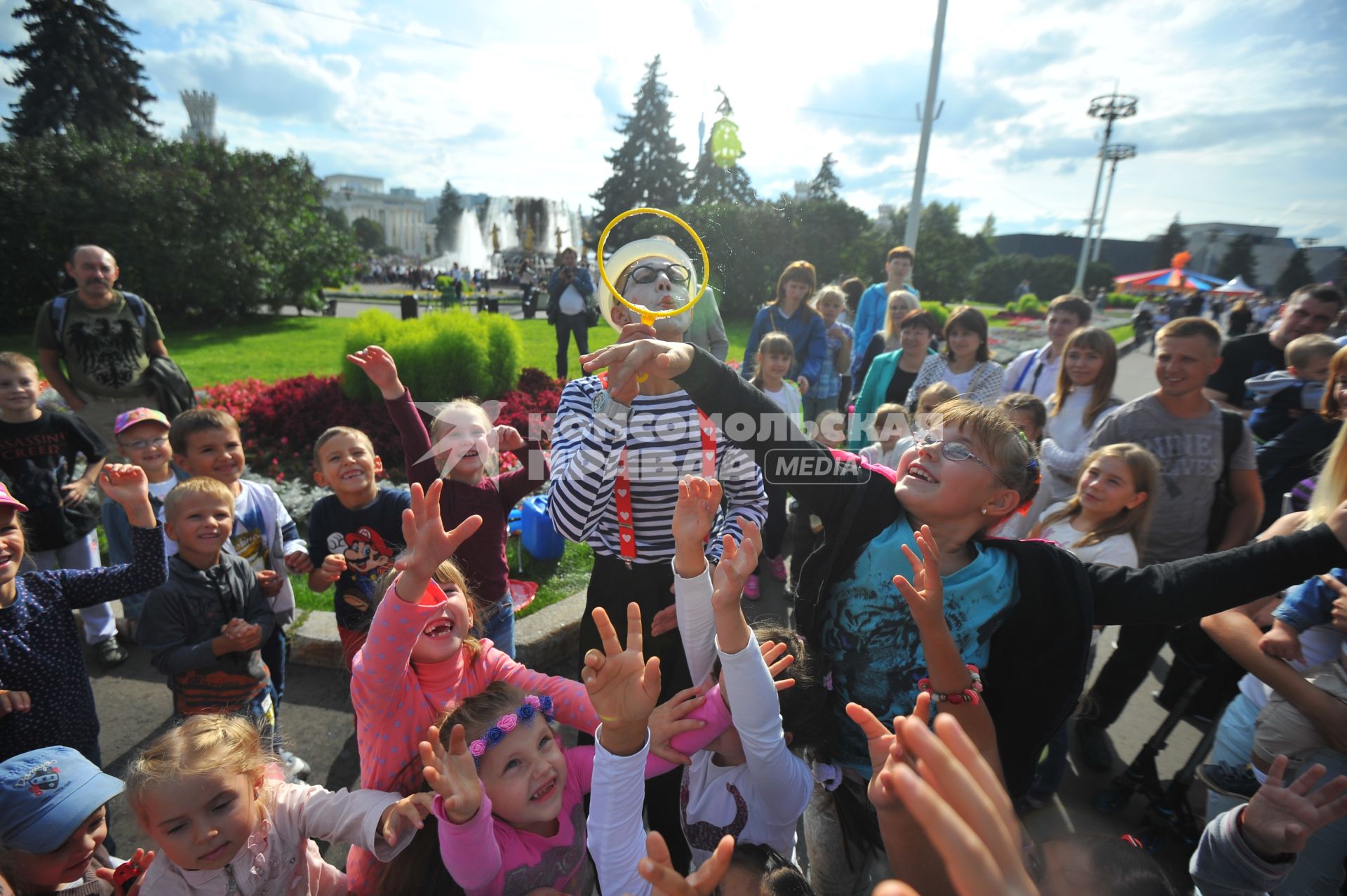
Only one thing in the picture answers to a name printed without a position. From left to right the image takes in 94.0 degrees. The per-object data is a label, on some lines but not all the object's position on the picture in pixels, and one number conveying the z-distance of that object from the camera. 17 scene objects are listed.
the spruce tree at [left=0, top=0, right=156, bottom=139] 22.84
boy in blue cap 1.61
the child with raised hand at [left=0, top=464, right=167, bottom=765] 2.05
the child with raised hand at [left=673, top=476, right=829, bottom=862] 1.48
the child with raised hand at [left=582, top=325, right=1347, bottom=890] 1.51
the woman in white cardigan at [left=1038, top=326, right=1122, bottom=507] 3.53
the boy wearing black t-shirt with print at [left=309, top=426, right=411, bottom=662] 2.74
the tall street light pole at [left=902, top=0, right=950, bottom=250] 10.85
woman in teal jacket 4.60
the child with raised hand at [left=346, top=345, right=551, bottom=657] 2.77
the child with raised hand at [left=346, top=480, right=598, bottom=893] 1.57
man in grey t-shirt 2.98
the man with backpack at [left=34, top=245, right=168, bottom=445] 4.11
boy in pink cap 3.08
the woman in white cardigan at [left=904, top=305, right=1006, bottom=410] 4.15
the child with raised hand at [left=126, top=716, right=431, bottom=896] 1.49
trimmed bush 7.25
